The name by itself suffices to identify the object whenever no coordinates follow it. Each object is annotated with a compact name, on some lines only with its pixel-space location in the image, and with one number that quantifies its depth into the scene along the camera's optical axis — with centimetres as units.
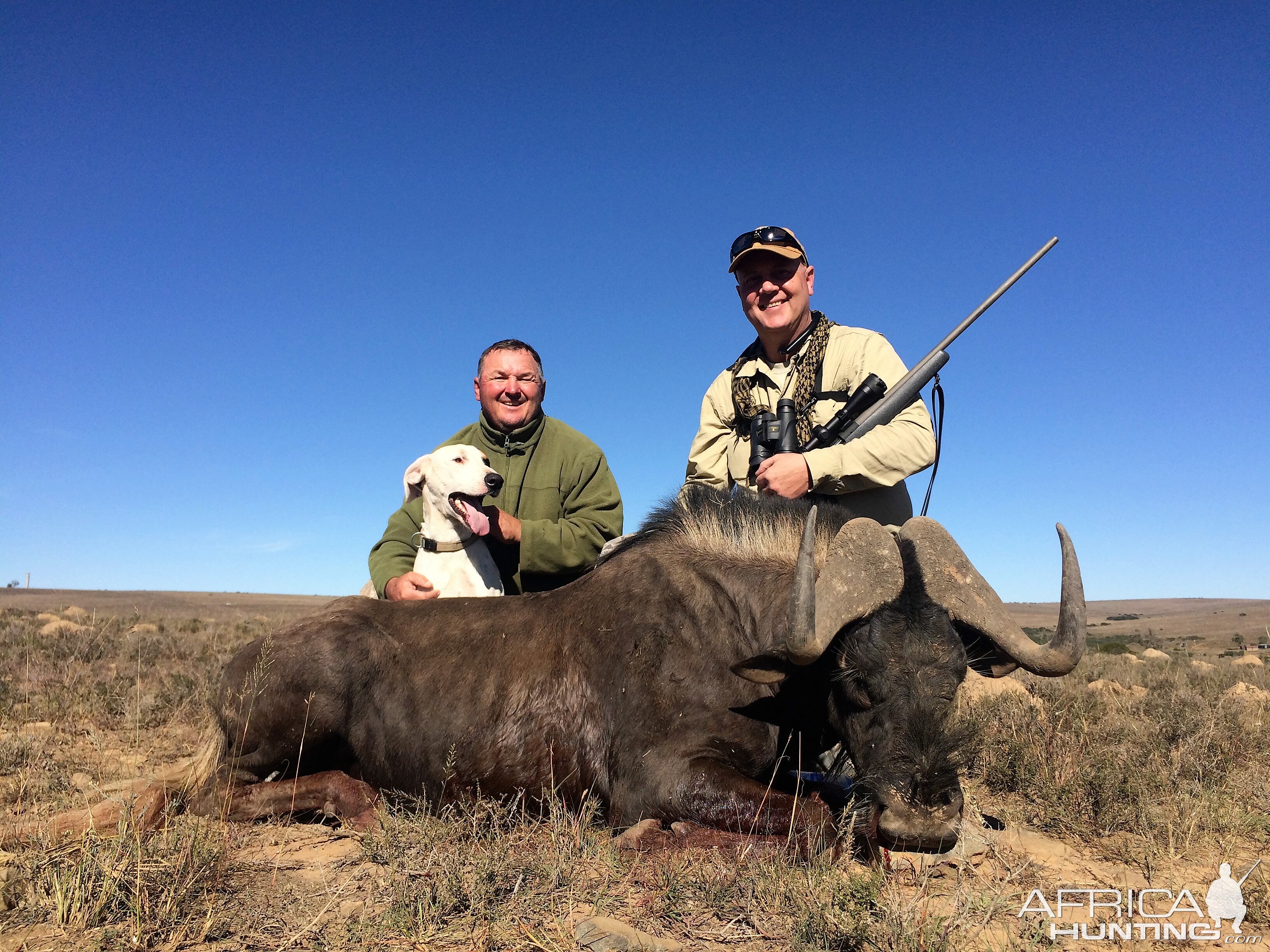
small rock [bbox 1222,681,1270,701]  728
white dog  588
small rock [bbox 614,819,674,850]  340
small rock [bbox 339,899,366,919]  286
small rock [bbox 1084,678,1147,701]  773
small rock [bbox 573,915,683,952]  256
